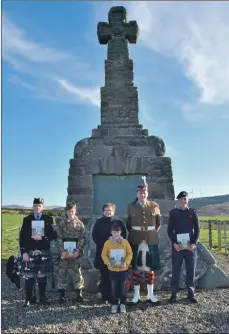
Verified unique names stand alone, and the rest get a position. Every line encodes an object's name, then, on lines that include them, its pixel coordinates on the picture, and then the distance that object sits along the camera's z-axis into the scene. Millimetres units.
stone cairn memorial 7883
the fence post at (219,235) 16934
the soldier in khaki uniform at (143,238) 6297
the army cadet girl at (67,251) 6469
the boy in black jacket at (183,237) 6410
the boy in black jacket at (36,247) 6277
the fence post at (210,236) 17519
